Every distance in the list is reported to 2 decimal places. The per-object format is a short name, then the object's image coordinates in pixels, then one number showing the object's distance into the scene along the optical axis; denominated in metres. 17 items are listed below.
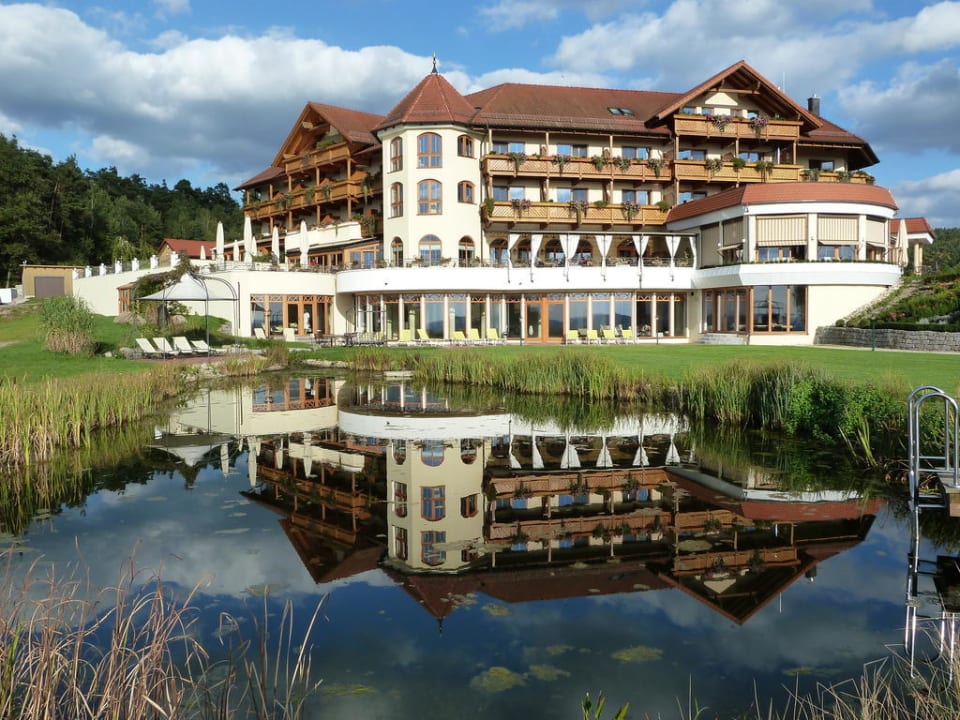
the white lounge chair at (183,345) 26.93
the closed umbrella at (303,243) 39.66
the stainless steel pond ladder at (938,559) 5.91
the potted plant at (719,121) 36.44
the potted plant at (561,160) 36.09
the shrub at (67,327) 25.17
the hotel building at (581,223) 31.86
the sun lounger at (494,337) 34.38
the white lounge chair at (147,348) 25.82
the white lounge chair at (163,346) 25.91
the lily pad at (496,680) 5.08
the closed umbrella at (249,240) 37.47
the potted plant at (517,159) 35.50
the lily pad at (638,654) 5.43
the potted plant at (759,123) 36.44
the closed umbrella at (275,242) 39.34
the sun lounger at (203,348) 27.39
